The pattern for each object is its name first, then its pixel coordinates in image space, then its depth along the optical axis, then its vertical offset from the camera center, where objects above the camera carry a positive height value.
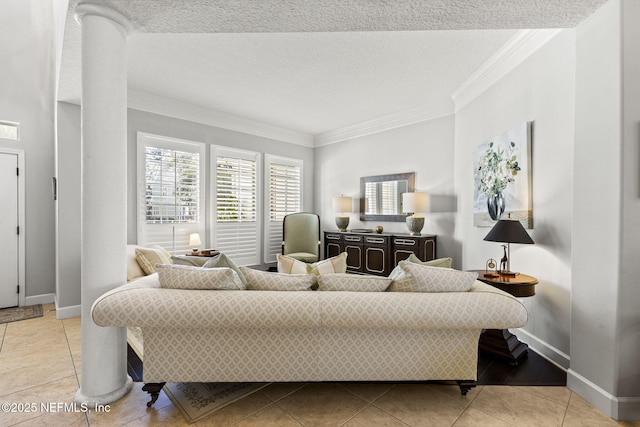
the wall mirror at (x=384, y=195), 5.07 +0.30
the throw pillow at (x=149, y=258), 3.39 -0.56
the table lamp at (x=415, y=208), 4.53 +0.06
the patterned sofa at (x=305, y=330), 1.76 -0.77
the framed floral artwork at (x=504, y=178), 2.82 +0.36
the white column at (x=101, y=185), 1.89 +0.16
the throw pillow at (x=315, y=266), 2.40 -0.46
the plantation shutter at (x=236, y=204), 5.00 +0.13
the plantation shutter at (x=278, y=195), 5.70 +0.34
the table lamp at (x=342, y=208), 5.56 +0.07
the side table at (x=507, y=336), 2.42 -1.11
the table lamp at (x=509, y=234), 2.49 -0.19
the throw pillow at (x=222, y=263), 2.11 -0.38
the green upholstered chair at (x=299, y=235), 5.49 -0.45
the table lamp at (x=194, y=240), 4.36 -0.43
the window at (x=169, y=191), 4.22 +0.30
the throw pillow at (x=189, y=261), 2.19 -0.37
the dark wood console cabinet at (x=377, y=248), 4.45 -0.60
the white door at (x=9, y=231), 3.81 -0.27
